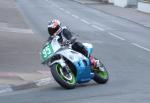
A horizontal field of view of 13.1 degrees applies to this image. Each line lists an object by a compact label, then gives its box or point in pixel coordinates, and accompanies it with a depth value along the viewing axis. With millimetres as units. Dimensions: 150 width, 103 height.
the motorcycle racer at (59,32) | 14297
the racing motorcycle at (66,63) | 13727
